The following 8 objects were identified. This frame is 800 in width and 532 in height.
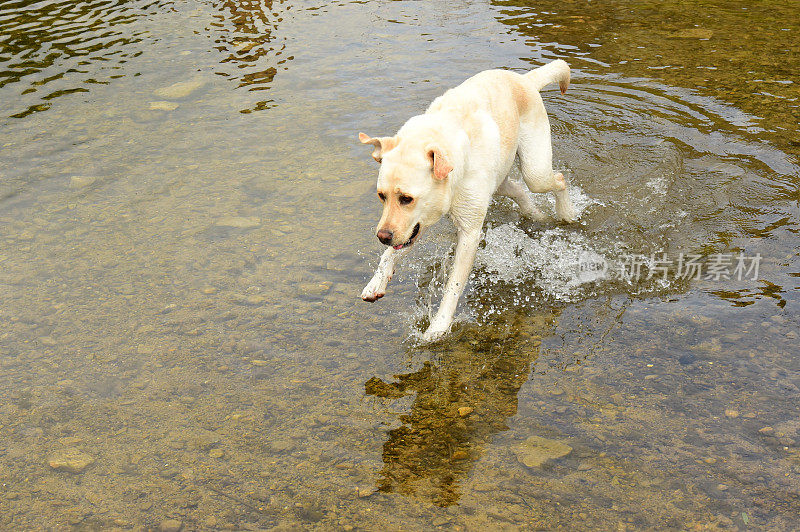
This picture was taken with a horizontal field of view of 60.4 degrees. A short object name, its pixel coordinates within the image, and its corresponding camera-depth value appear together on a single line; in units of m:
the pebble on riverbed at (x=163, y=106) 8.74
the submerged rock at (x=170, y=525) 3.41
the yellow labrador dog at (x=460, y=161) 4.32
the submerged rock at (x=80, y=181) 7.06
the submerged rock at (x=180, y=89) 9.12
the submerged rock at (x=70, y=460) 3.82
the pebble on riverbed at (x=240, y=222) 6.40
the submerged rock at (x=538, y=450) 3.79
